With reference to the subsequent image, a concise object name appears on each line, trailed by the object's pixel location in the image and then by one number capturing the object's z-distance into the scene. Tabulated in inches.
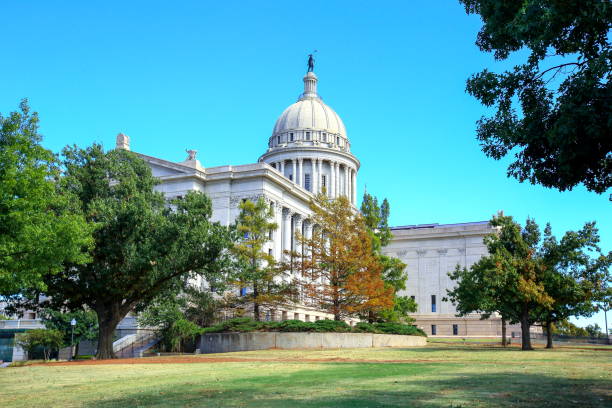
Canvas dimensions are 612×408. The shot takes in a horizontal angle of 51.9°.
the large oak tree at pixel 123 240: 1375.5
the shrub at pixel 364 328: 1874.3
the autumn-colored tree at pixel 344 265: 2000.5
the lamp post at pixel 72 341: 1913.1
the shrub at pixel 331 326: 1771.7
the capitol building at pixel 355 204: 4143.7
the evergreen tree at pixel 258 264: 2048.5
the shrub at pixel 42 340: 2052.3
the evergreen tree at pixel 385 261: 2355.7
